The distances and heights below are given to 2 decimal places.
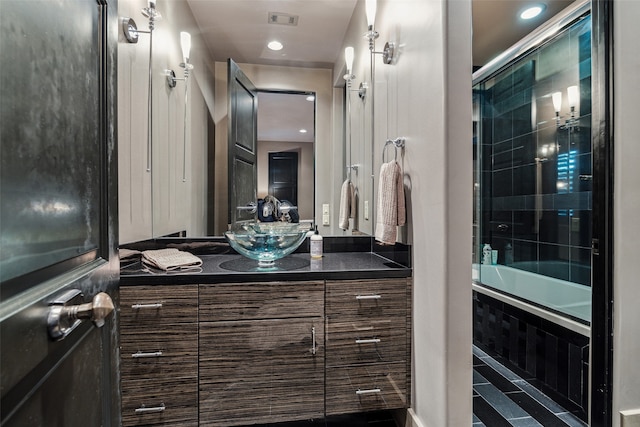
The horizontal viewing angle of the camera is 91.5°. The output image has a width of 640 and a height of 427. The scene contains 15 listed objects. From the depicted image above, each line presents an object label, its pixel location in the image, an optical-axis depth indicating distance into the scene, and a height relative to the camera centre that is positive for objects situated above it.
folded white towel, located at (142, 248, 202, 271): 1.45 -0.23
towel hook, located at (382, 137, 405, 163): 1.50 +0.34
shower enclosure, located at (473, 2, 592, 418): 1.88 +0.05
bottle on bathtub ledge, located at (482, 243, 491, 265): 3.07 -0.41
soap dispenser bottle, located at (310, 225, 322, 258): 1.80 -0.19
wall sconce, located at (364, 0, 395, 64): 1.64 +1.02
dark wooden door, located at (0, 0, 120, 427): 0.49 +0.01
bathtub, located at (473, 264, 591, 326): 2.03 -0.62
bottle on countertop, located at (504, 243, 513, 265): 3.00 -0.41
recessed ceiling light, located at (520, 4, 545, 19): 2.17 +1.43
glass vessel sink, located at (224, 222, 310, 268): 1.60 -0.16
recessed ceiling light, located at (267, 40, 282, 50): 1.94 +1.05
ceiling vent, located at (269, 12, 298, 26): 1.88 +1.18
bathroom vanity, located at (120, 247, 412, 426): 1.33 -0.59
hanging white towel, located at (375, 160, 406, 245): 1.42 +0.03
